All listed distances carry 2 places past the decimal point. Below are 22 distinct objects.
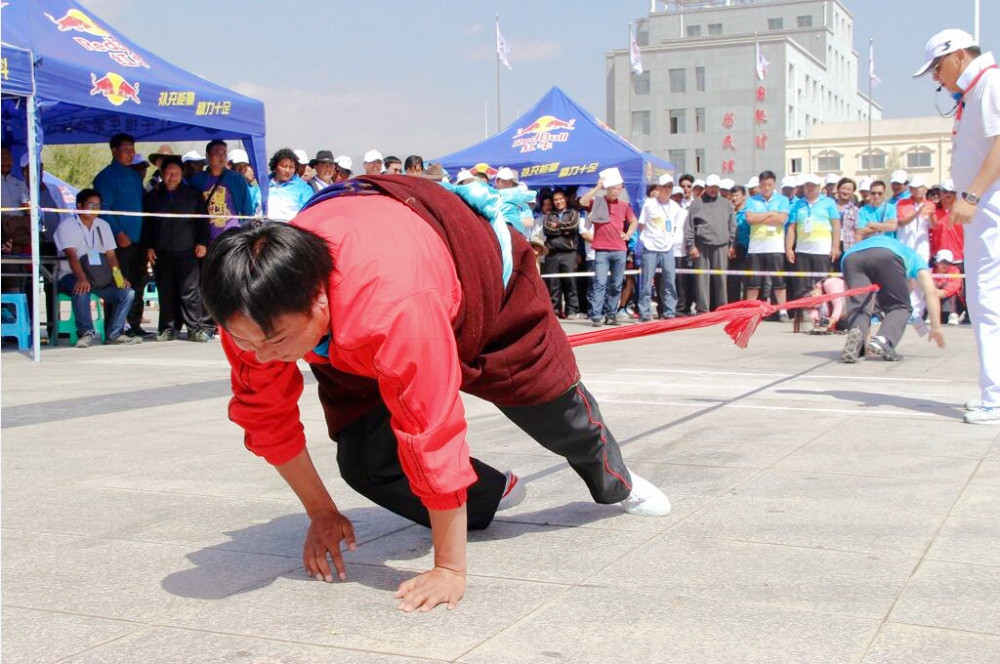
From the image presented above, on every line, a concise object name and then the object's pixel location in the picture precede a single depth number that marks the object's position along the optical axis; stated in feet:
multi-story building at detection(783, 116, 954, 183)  250.98
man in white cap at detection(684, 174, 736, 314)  48.55
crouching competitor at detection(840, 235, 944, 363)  30.96
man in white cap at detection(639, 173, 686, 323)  48.01
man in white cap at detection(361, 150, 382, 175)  44.88
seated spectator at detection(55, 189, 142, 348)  36.88
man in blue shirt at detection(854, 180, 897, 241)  41.01
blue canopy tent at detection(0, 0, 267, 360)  31.73
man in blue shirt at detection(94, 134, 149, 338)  38.55
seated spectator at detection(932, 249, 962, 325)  43.68
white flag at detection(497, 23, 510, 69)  92.02
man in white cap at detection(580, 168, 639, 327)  47.47
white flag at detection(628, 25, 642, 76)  136.67
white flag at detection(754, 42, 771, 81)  181.41
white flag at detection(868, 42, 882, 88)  164.96
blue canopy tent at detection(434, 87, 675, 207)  54.54
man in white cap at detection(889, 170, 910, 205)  46.51
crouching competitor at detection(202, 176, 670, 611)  8.29
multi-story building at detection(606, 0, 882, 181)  261.03
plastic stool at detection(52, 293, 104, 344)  38.75
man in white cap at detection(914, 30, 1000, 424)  19.29
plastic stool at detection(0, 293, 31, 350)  35.47
